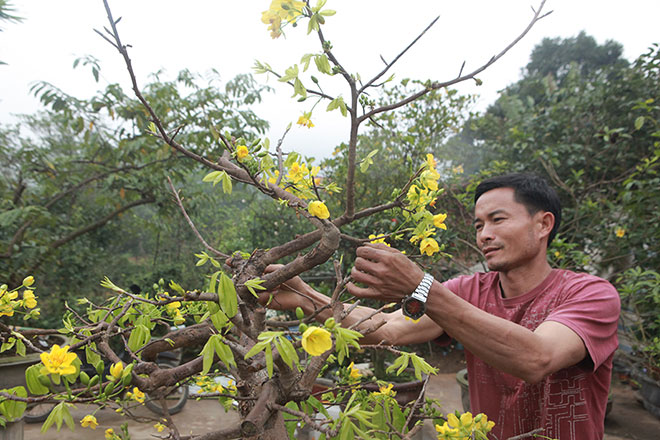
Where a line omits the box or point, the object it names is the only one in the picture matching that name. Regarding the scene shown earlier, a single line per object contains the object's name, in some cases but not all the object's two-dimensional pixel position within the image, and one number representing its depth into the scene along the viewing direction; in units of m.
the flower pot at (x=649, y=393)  4.19
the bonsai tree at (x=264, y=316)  0.77
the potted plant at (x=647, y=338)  3.19
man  1.23
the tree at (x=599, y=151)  3.93
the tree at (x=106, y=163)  4.02
